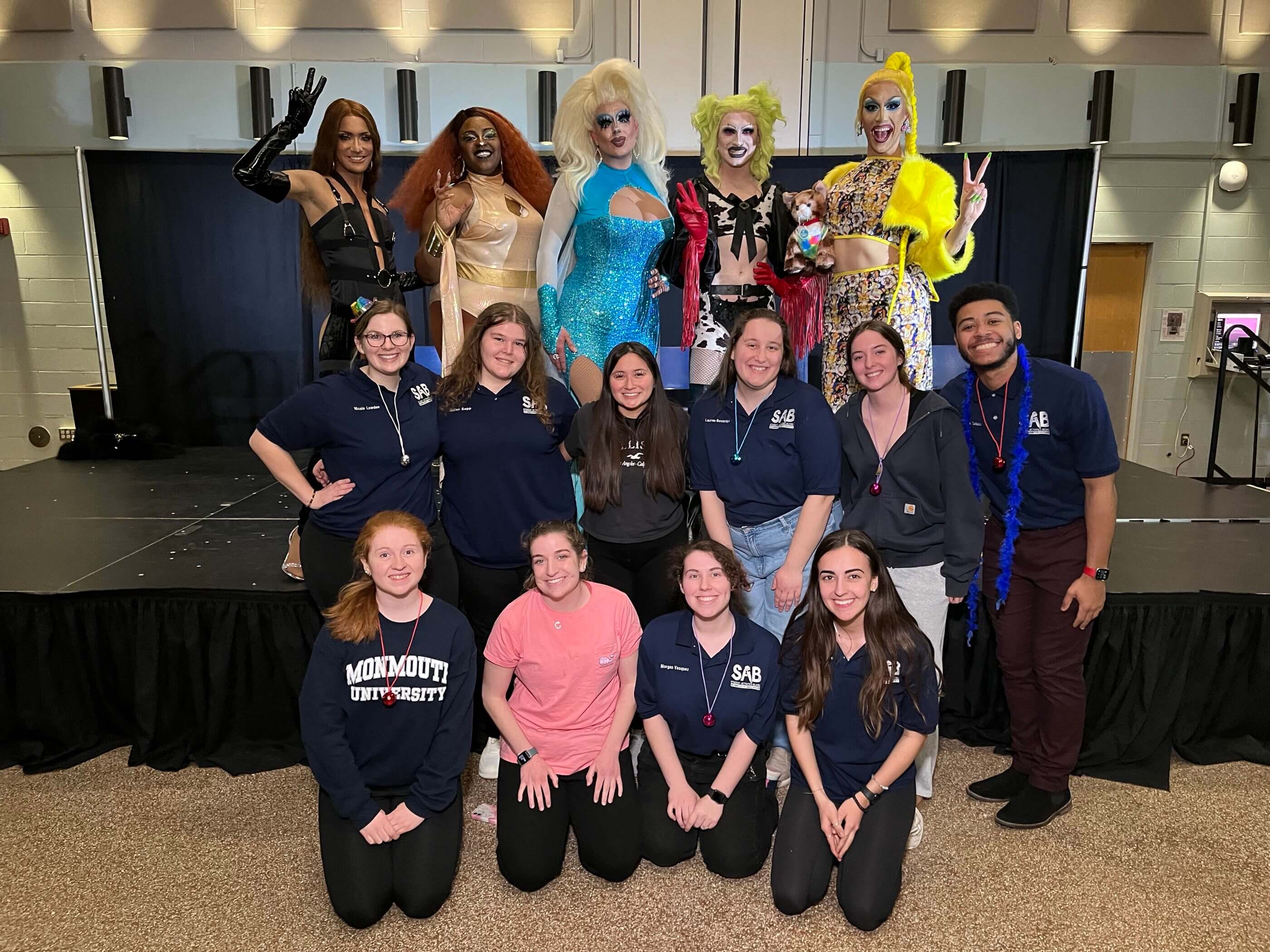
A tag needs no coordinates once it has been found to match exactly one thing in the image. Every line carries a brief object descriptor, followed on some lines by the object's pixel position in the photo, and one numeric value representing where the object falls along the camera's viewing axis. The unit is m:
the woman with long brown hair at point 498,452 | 2.41
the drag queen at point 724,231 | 2.85
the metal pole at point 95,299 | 5.71
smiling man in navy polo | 2.31
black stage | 2.72
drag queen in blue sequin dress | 2.86
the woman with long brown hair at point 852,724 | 2.02
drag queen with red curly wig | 2.93
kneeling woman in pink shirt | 2.12
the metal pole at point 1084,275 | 5.93
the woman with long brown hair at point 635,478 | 2.36
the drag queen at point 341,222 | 2.92
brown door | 6.46
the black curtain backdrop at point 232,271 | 5.95
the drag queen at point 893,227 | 2.76
